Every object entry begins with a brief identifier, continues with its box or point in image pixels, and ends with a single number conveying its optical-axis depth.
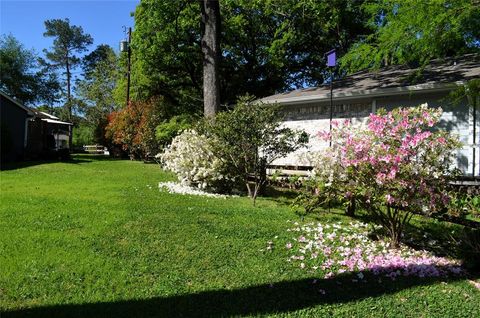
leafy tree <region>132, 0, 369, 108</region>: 21.97
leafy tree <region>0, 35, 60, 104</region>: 38.29
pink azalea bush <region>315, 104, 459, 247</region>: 5.16
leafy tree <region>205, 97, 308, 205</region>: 8.83
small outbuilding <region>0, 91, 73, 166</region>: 18.94
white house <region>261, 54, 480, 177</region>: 10.16
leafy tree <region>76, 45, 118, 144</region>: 42.03
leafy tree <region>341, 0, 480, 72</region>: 7.71
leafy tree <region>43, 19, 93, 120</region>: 54.81
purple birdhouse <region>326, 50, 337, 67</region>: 11.14
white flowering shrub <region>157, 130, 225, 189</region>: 9.61
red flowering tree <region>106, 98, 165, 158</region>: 21.74
